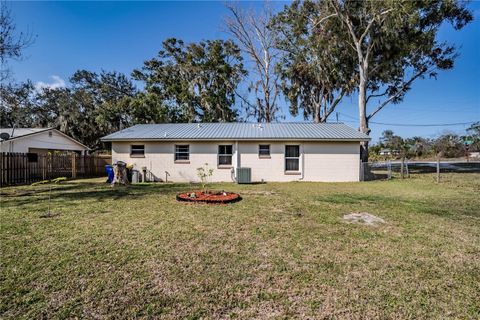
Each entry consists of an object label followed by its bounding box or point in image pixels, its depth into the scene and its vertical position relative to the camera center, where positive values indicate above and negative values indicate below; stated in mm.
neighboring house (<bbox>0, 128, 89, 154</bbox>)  16297 +1266
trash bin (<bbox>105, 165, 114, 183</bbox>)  13188 -796
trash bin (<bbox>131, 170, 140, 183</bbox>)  13922 -1010
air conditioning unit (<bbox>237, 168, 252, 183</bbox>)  13281 -964
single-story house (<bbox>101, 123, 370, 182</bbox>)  13992 +305
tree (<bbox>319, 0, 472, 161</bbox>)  15953 +8870
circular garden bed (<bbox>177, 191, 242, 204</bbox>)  7836 -1312
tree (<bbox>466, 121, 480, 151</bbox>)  39125 +3815
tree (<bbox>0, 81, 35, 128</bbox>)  24781 +5217
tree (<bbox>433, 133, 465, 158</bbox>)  39188 +1833
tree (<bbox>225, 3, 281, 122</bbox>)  23609 +10359
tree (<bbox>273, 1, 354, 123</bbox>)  19984 +8632
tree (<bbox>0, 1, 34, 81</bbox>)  9253 +4587
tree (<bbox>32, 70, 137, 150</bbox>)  26109 +5842
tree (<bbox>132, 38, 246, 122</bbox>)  24938 +8054
